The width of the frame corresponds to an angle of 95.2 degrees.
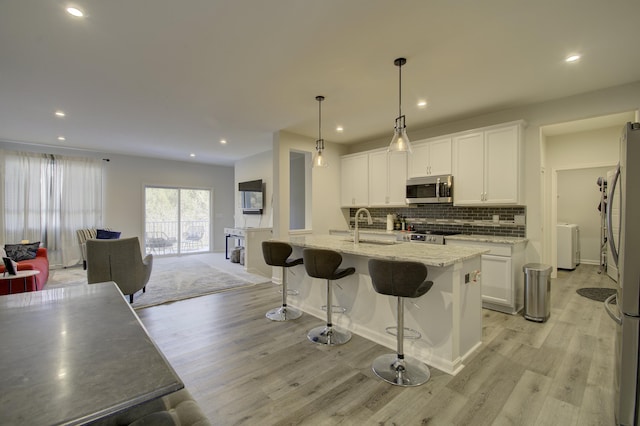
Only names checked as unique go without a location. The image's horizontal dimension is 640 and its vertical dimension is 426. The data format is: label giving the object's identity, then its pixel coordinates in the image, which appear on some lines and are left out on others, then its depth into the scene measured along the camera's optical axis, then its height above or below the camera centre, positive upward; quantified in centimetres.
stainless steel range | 418 -34
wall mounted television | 715 +42
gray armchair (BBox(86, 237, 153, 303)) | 365 -67
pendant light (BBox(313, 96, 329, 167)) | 359 +68
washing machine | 589 -66
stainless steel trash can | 330 -91
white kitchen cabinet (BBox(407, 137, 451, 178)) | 441 +86
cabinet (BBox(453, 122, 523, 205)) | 379 +65
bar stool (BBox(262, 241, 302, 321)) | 321 -52
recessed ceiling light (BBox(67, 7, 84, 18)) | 203 +140
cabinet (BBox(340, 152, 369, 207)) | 556 +64
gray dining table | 57 -38
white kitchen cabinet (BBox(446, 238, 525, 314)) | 352 -79
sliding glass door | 788 -23
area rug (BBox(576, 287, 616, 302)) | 413 -118
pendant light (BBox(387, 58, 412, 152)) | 276 +69
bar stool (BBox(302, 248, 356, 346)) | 269 -58
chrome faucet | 312 -27
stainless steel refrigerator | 164 -42
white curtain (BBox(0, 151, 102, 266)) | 589 +26
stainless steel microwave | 434 +36
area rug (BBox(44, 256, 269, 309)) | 430 -123
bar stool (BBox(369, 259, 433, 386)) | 209 -58
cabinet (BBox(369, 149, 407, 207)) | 503 +61
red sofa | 357 -87
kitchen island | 234 -83
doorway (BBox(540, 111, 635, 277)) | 493 +111
